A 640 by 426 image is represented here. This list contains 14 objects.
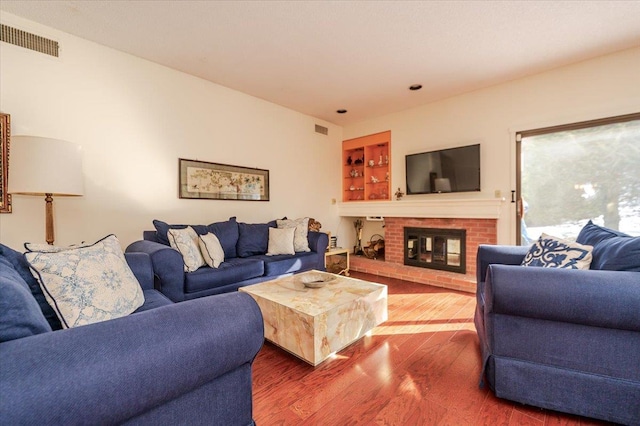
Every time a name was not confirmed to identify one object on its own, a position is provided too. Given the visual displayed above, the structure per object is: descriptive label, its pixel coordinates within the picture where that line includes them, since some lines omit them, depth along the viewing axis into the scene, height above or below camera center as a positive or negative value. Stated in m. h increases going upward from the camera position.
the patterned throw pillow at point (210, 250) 2.79 -0.36
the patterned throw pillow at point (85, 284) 1.15 -0.31
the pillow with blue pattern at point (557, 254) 1.58 -0.25
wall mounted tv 3.87 +0.63
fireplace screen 3.91 -0.52
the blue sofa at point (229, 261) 2.34 -0.51
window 2.94 +0.40
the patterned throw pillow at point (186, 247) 2.62 -0.31
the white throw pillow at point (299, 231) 3.65 -0.22
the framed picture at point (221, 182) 3.40 +0.45
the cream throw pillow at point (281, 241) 3.48 -0.34
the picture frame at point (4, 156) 2.29 +0.50
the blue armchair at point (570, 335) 1.20 -0.57
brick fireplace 3.63 -0.66
